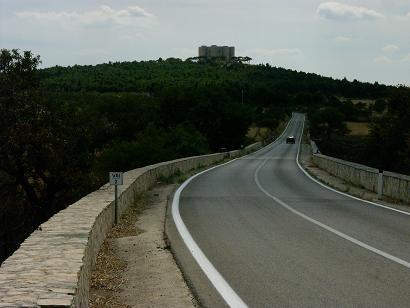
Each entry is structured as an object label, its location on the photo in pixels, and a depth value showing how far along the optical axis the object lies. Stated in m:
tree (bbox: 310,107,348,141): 126.19
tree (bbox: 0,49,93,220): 24.38
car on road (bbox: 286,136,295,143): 101.63
